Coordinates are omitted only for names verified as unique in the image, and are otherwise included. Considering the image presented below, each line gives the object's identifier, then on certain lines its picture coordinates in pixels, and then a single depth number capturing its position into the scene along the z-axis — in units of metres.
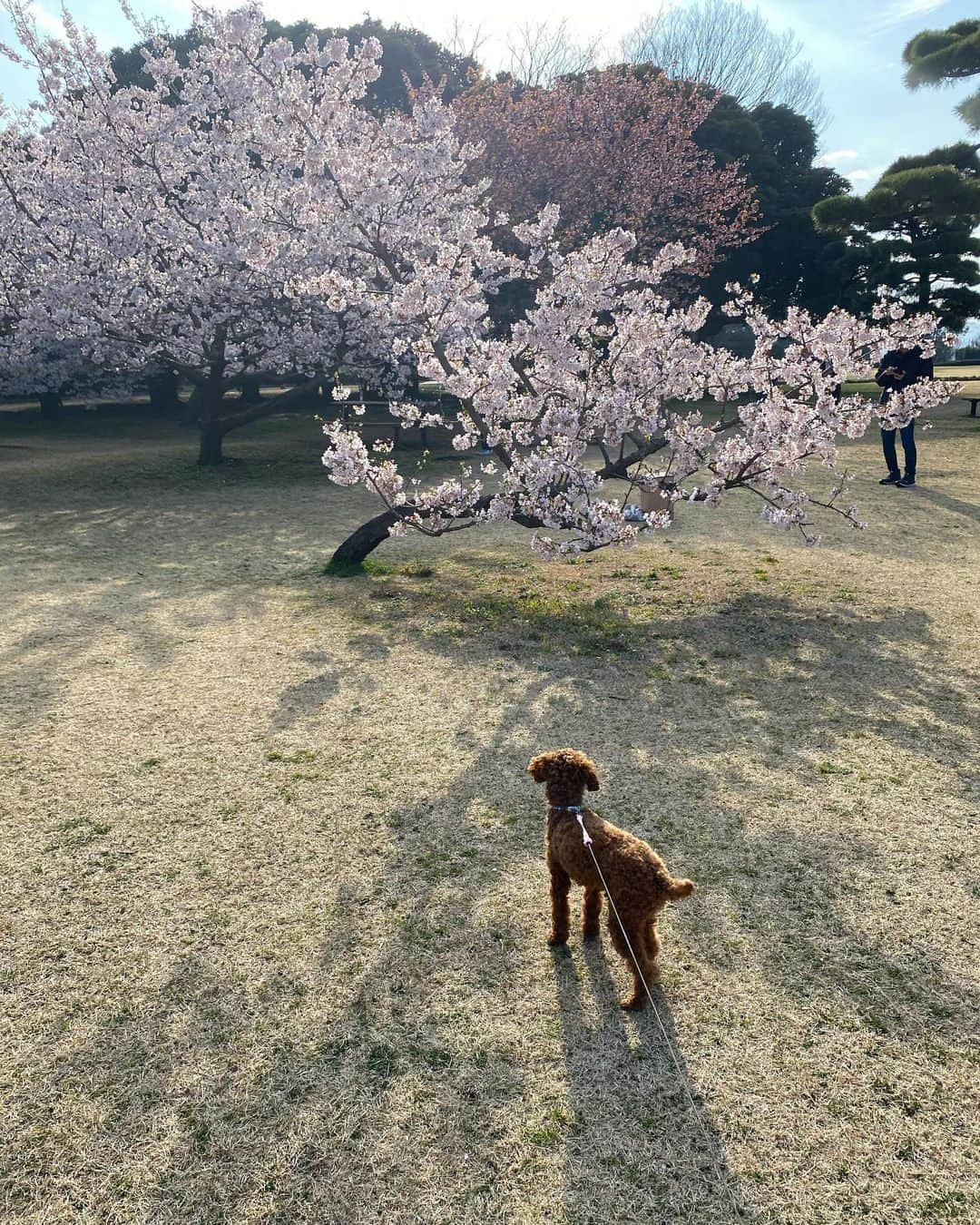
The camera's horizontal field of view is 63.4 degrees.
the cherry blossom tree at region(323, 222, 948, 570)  8.86
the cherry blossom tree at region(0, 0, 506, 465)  14.41
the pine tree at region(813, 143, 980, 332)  23.45
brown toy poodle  3.64
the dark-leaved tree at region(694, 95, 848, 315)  29.98
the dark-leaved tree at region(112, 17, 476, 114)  35.25
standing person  13.41
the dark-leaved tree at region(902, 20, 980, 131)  23.69
